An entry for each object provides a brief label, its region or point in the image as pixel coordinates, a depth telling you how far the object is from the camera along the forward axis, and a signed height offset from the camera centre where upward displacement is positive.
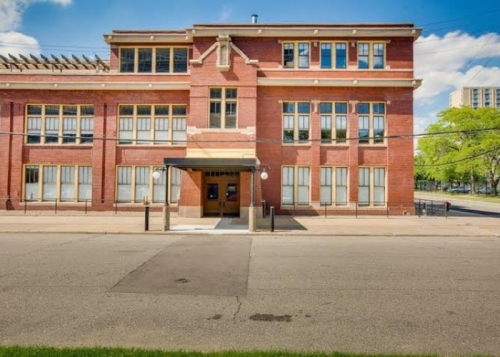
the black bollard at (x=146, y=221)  14.87 -1.83
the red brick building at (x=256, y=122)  22.41 +4.57
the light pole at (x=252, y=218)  14.98 -1.63
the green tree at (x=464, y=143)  47.47 +7.18
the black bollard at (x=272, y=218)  14.80 -1.59
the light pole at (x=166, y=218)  15.05 -1.68
